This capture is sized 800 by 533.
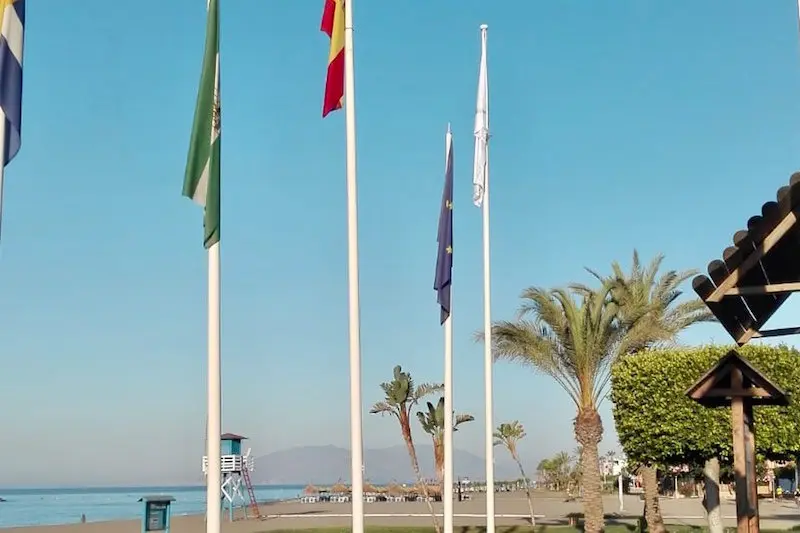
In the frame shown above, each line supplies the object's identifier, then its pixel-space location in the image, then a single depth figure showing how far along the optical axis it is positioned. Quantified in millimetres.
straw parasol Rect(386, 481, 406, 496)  71688
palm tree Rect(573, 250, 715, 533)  24719
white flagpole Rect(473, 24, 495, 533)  16469
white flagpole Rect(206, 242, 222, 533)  8883
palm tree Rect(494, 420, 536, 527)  43550
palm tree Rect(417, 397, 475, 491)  27812
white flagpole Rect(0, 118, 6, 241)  9797
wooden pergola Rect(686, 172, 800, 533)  8742
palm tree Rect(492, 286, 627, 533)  23719
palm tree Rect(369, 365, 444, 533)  26516
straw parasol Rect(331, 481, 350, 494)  82562
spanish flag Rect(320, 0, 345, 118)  11695
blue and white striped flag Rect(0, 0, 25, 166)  9820
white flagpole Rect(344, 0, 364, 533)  10852
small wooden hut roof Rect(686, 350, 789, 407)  10664
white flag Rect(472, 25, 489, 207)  16938
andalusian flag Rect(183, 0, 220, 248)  9438
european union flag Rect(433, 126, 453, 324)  14789
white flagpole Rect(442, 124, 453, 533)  14891
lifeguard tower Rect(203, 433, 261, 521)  45344
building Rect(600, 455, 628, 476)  97544
